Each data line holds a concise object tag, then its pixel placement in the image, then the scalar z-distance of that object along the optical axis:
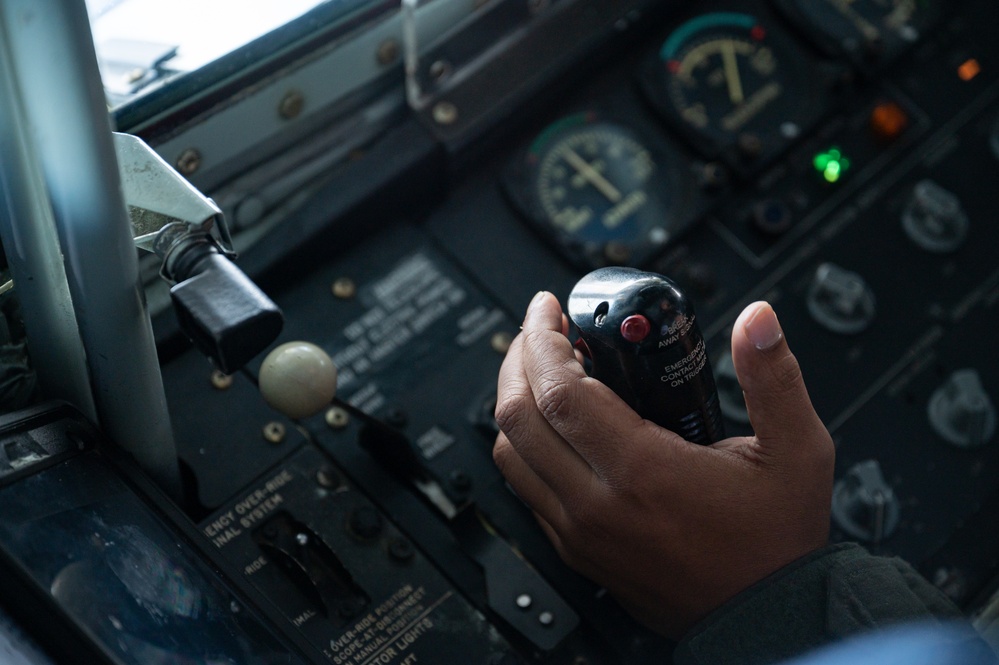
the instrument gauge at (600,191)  0.78
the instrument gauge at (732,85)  0.82
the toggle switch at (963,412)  0.77
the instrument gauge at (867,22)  0.85
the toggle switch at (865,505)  0.74
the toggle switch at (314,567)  0.65
